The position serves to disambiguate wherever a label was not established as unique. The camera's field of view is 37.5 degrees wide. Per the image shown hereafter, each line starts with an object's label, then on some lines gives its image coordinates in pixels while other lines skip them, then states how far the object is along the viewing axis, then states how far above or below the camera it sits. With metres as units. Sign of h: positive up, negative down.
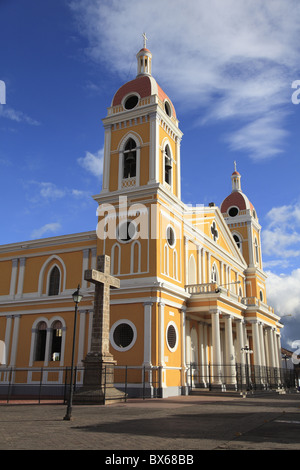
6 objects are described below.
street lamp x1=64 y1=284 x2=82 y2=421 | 11.85 -0.72
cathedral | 25.03 +6.11
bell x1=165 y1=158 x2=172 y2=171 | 29.55 +13.77
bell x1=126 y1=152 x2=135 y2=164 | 28.62 +13.78
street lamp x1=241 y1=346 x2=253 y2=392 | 28.08 +2.06
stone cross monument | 17.31 +0.92
